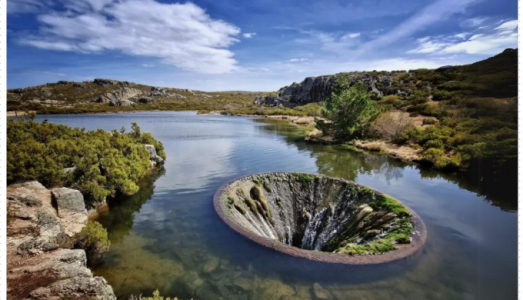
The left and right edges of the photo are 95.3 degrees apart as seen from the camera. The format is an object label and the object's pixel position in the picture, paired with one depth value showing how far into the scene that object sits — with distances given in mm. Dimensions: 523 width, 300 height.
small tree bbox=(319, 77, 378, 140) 36219
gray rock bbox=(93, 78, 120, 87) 170000
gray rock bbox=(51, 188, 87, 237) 9648
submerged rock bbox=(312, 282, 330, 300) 7109
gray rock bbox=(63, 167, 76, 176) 12734
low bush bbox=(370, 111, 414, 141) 33000
